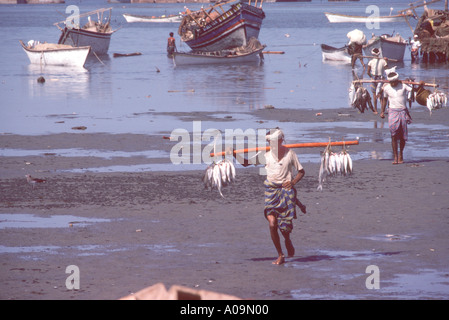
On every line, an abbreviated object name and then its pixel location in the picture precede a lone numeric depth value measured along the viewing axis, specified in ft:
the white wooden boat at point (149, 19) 427.33
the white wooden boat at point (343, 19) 361.92
